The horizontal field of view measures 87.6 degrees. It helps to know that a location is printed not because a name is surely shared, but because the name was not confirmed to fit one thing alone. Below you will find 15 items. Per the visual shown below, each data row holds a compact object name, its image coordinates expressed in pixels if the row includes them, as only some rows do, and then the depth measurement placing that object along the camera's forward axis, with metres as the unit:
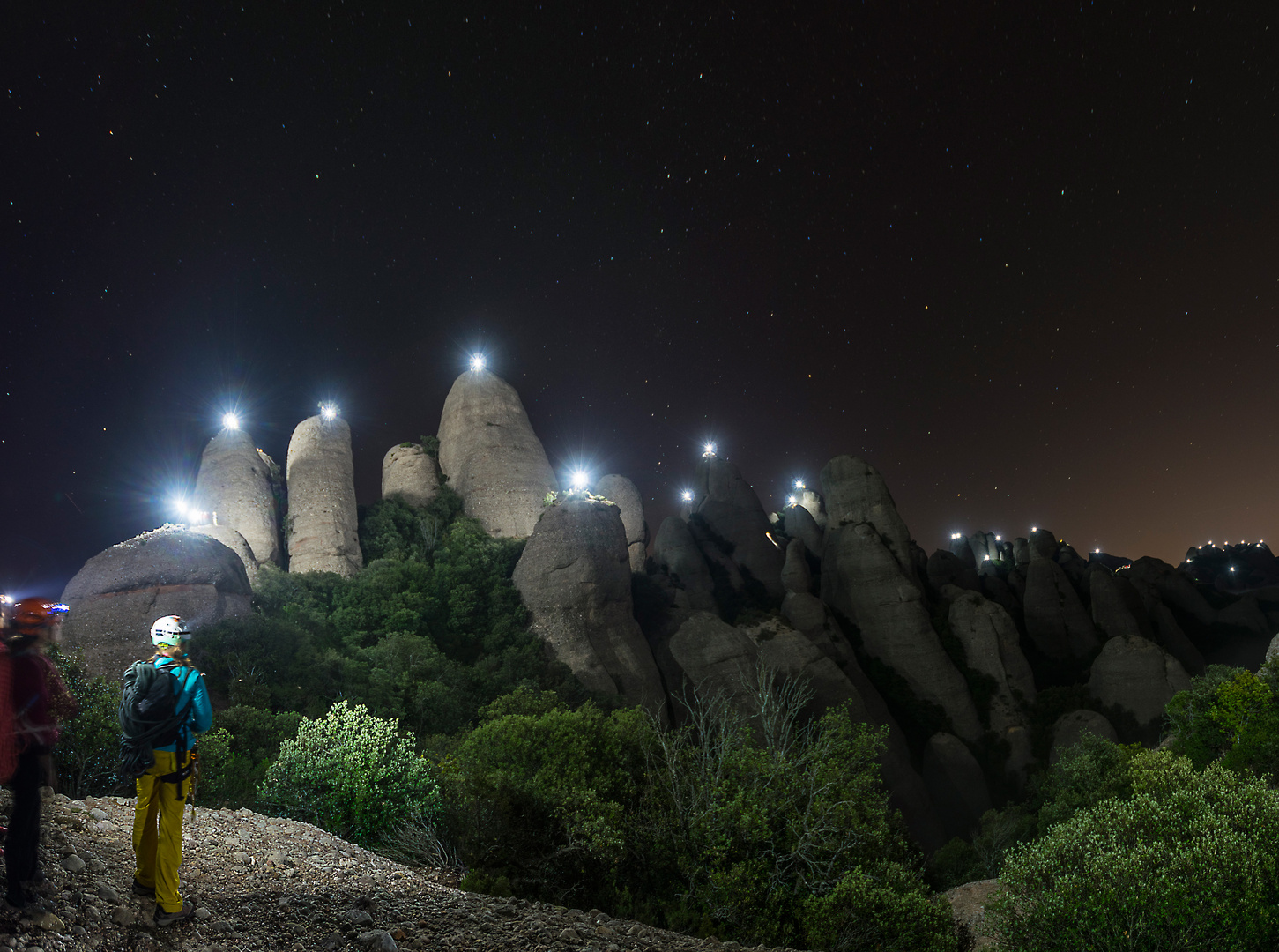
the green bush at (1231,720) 20.16
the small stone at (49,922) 4.68
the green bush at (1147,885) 8.72
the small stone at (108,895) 5.26
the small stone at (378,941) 5.91
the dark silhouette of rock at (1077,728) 29.59
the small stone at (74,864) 5.44
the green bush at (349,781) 11.89
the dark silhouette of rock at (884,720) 27.34
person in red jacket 4.87
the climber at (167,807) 5.35
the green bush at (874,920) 10.87
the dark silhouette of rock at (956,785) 29.41
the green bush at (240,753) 12.46
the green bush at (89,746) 11.38
